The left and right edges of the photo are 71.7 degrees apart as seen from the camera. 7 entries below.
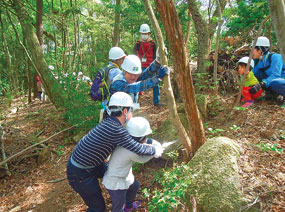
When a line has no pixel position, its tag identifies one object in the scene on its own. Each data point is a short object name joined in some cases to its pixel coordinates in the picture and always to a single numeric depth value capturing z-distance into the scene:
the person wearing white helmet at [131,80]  3.13
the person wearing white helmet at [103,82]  3.49
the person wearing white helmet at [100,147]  2.36
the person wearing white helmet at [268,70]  4.29
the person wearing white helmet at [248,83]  4.54
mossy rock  2.45
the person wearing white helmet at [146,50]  5.64
